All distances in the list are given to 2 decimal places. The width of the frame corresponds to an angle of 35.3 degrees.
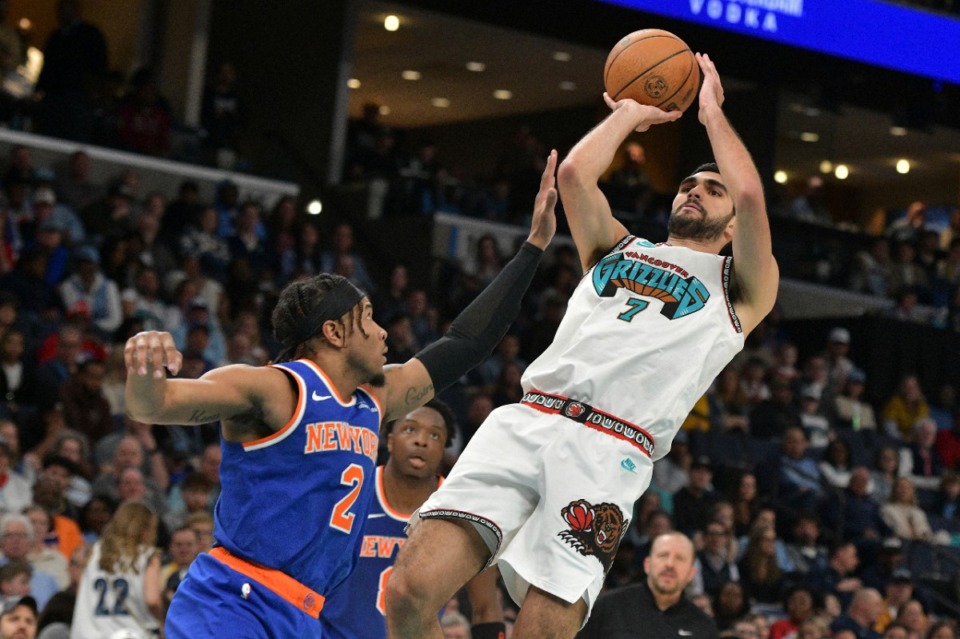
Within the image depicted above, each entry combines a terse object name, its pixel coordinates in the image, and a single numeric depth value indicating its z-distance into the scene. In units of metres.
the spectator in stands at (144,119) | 15.85
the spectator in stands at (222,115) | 17.23
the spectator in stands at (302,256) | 14.74
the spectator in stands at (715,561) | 12.59
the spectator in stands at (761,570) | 13.02
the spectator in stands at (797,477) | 15.06
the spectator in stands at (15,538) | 8.98
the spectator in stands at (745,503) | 13.98
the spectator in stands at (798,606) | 12.41
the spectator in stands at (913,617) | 12.85
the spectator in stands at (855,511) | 15.25
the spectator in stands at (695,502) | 13.38
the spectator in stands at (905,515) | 15.45
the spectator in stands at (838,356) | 17.95
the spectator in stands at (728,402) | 15.65
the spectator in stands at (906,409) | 17.78
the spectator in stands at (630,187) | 19.34
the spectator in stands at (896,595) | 13.67
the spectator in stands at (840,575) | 13.70
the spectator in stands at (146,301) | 12.66
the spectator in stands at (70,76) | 15.52
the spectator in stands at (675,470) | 13.87
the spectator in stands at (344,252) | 15.21
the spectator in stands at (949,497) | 16.39
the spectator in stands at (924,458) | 16.83
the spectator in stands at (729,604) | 11.83
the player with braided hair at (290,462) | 4.82
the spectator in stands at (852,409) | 17.23
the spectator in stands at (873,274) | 20.19
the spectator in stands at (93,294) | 12.57
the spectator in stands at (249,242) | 14.57
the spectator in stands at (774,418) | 15.88
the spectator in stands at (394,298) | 15.09
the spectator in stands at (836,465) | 15.74
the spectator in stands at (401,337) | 13.52
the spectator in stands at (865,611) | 12.71
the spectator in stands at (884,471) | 16.05
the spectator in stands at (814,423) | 16.23
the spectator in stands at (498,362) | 14.34
